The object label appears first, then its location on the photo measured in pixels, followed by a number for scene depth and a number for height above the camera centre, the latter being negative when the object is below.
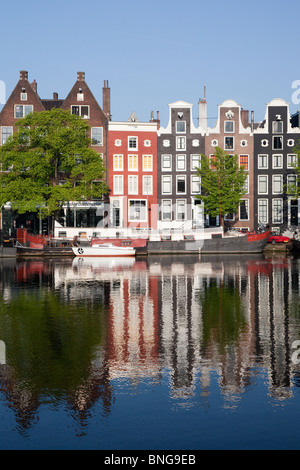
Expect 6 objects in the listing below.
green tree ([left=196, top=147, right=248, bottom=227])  73.75 +5.11
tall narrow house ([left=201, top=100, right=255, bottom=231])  78.19 +10.73
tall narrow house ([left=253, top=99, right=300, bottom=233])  77.50 +7.16
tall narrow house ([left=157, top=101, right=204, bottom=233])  78.19 +8.10
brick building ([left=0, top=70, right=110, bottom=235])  73.77 +13.55
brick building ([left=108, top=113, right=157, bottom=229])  76.62 +6.68
